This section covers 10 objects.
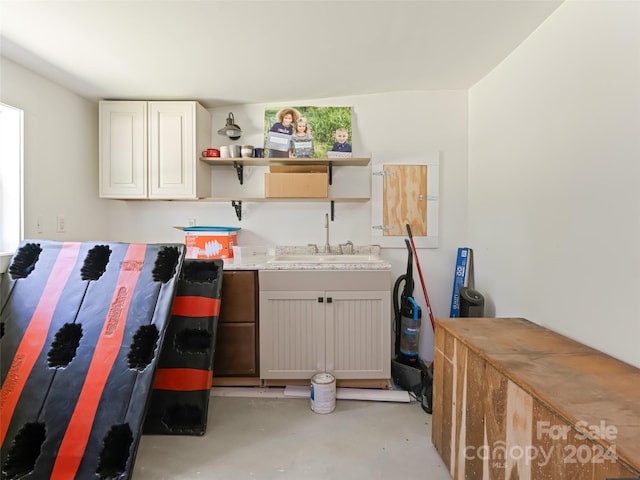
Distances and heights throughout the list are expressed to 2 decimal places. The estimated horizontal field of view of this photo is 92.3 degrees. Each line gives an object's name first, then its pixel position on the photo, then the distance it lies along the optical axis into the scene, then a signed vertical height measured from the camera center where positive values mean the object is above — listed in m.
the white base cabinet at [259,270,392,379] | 2.19 -0.71
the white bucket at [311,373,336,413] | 1.98 -1.07
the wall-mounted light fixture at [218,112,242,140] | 2.39 +0.78
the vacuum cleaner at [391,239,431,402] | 2.21 -0.83
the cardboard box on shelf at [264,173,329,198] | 2.46 +0.36
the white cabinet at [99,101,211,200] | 2.44 +0.67
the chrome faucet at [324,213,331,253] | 2.64 -0.11
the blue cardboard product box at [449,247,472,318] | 2.51 -0.35
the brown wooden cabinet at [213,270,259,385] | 2.19 -0.69
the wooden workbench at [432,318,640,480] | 0.78 -0.53
